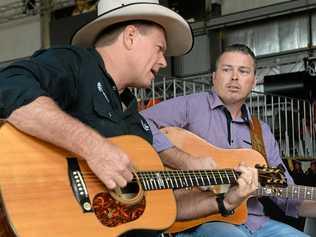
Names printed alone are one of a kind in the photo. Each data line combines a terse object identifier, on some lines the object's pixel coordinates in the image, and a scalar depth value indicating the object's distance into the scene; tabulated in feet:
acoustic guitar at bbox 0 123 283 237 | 5.02
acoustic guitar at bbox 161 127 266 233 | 8.66
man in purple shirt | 8.11
